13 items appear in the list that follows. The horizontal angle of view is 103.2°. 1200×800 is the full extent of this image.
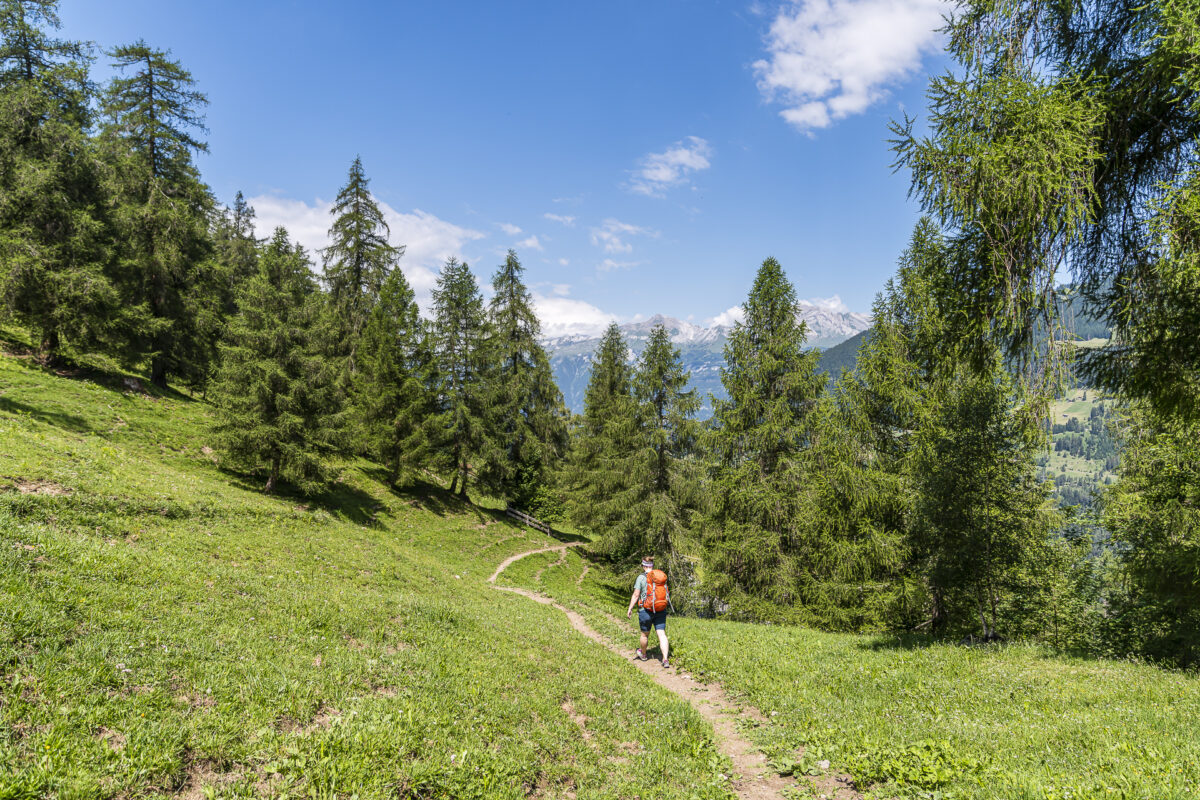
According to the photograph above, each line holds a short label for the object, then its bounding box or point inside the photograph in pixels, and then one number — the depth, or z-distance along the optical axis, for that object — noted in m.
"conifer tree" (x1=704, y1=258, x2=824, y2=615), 20.97
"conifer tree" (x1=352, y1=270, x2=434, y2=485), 31.53
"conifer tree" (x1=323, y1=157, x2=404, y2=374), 37.00
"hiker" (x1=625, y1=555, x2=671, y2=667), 12.98
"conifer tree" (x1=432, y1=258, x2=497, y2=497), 33.84
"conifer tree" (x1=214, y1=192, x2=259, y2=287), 44.04
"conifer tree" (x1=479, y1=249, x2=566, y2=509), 36.66
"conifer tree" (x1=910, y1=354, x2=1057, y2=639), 15.36
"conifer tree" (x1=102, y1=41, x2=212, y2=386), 25.72
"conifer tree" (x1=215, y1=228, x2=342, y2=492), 21.25
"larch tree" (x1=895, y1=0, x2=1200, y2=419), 6.82
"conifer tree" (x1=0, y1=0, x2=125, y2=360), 20.59
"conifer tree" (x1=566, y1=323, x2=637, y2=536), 28.83
